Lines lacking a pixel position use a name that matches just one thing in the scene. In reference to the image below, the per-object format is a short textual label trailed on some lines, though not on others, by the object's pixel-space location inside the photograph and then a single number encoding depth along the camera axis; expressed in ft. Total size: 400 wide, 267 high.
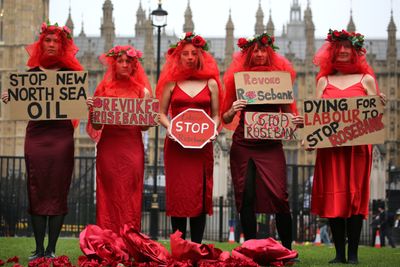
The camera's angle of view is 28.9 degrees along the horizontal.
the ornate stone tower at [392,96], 121.39
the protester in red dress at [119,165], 15.96
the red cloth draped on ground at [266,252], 14.05
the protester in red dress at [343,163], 15.56
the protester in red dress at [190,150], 15.78
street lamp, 35.82
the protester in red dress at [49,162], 15.61
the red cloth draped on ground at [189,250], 13.21
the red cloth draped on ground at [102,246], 13.66
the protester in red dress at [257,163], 15.60
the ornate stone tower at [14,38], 118.93
